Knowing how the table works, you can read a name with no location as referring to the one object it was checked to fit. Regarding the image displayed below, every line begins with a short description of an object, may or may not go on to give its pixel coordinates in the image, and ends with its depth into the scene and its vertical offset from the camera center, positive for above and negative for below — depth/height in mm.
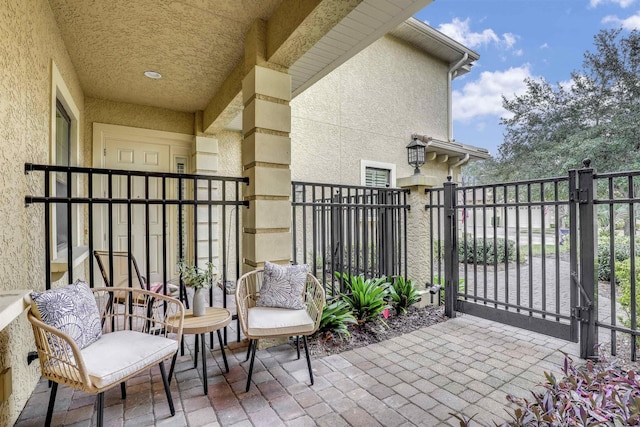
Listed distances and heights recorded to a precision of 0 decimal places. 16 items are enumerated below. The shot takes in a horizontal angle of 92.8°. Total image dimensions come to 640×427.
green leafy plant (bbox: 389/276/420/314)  3597 -955
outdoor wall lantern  4488 +925
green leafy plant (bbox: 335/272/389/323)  3209 -898
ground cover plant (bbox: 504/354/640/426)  1130 -797
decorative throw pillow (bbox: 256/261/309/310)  2455 -577
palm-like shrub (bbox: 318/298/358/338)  2860 -998
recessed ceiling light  3527 +1675
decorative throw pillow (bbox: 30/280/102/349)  1544 -503
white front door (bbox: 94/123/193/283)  4371 +741
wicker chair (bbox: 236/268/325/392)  2086 -745
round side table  2045 -755
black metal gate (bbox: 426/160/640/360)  2462 -544
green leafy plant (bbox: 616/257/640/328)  2861 -756
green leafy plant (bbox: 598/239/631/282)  5912 -831
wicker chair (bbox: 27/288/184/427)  1419 -731
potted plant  2314 -496
